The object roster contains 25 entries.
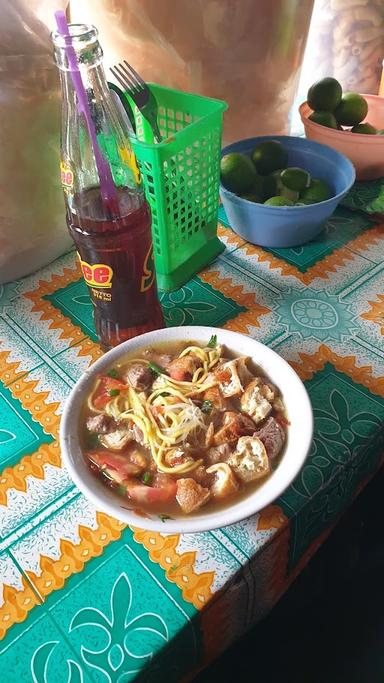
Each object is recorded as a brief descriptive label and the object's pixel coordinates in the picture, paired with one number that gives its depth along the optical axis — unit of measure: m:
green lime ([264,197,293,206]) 0.97
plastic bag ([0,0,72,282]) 0.81
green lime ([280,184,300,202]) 1.01
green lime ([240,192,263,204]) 1.02
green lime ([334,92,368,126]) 1.17
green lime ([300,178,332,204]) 1.00
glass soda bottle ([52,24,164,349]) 0.71
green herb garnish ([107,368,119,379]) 0.72
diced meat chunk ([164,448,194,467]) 0.65
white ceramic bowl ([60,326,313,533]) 0.56
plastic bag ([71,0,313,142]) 1.00
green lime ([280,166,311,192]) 0.99
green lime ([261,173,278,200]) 1.04
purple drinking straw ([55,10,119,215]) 0.61
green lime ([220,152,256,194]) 1.00
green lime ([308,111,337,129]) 1.16
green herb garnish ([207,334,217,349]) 0.76
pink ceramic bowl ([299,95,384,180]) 1.14
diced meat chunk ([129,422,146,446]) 0.68
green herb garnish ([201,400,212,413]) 0.70
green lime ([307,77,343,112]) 1.14
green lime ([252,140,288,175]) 1.06
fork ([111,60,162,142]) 0.88
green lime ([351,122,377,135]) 1.18
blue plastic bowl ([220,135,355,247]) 0.96
